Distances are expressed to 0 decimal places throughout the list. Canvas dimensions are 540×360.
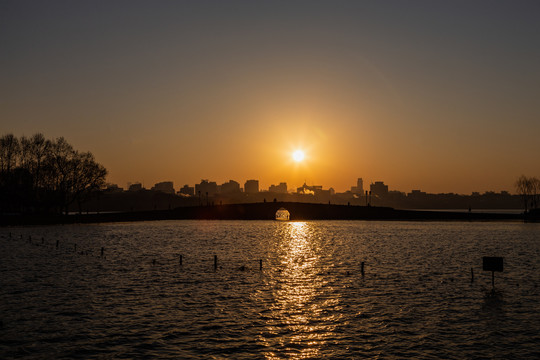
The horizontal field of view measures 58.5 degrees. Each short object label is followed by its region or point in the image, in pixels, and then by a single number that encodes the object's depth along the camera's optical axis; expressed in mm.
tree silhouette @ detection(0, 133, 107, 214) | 144250
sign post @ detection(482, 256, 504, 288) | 41906
